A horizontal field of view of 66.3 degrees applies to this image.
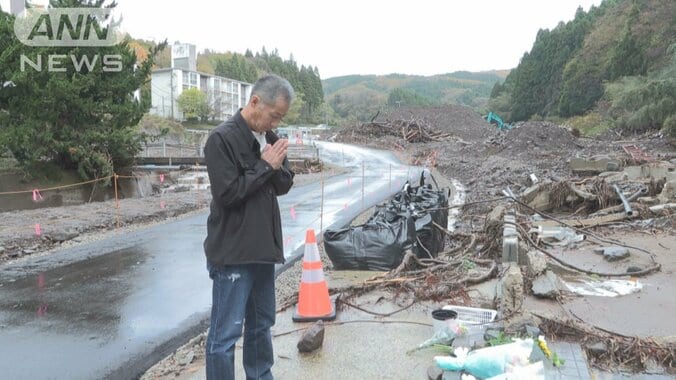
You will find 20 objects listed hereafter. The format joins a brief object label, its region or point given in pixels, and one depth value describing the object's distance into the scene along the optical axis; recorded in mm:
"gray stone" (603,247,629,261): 7051
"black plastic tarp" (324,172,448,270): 6605
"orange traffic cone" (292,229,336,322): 4781
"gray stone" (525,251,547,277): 5641
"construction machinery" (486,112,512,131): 63131
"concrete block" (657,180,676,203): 11070
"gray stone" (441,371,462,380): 3275
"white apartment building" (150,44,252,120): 79750
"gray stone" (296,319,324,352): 4141
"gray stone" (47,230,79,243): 10290
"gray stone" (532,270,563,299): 5215
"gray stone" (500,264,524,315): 4488
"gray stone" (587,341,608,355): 3836
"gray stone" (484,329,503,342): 3738
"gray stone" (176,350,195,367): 4395
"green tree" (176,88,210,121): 73875
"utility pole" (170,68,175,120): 76625
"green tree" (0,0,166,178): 17297
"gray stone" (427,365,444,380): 3463
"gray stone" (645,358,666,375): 3635
